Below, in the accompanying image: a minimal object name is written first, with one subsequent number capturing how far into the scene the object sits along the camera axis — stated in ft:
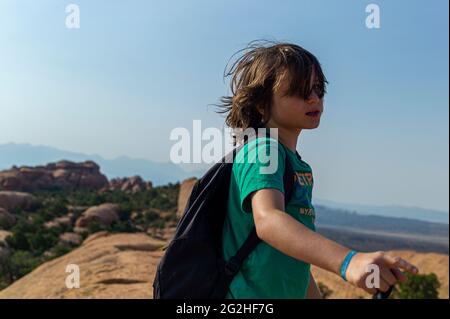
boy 4.26
